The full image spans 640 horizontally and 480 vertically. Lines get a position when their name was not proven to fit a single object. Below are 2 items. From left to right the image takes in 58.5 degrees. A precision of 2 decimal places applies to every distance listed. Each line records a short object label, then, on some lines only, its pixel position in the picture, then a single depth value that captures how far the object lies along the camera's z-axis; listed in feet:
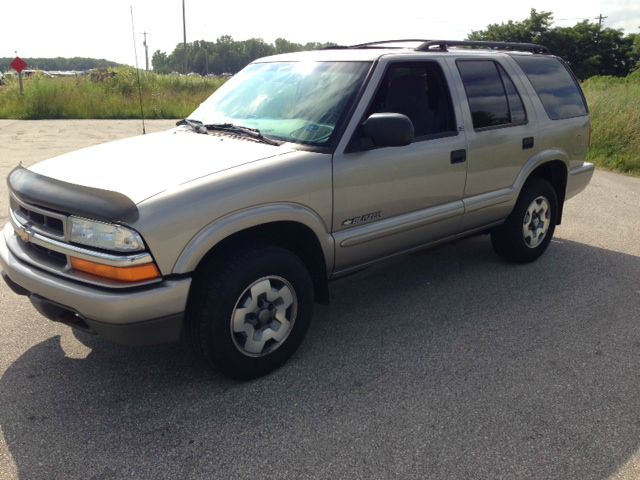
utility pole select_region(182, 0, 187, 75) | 175.54
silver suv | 9.00
